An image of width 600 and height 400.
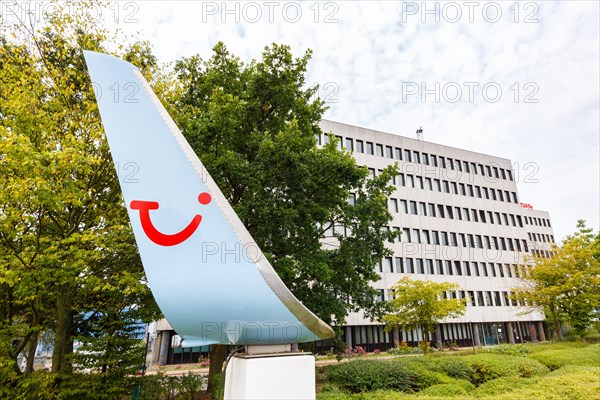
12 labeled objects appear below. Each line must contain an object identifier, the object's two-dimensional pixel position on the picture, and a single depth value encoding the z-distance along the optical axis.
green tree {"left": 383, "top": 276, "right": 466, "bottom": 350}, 21.70
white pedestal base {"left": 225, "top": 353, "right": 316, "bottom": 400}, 3.28
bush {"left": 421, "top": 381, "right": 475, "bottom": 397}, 9.06
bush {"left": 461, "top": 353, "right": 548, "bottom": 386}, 11.14
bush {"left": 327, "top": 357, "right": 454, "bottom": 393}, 10.77
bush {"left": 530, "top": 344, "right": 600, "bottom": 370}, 12.33
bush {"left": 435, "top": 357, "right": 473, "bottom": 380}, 11.54
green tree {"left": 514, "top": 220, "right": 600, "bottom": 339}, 23.09
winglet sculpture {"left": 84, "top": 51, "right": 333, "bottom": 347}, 3.17
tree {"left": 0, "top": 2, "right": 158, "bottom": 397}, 6.83
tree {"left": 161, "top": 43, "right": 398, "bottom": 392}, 10.19
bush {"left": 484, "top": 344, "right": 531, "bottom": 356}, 18.85
